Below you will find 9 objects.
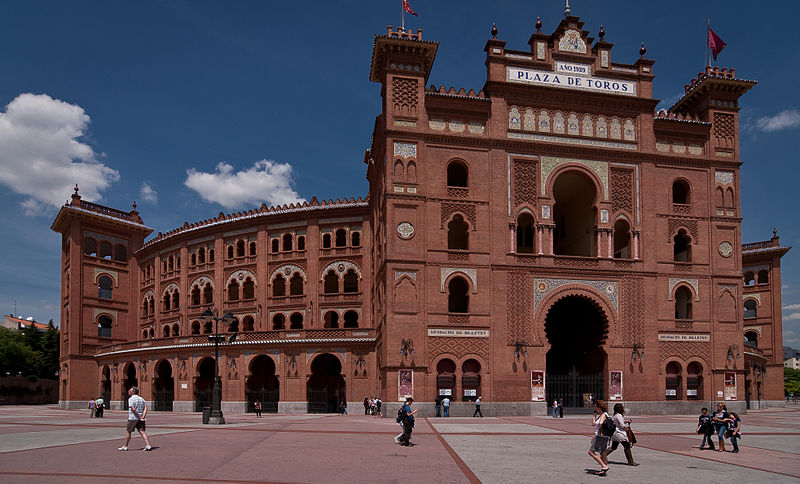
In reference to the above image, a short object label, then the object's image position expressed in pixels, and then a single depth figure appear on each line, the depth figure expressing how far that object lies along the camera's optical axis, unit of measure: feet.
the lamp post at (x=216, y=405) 98.02
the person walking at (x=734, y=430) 62.59
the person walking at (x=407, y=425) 64.34
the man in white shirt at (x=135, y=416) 59.39
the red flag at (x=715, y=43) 139.95
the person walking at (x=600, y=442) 48.34
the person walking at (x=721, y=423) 63.58
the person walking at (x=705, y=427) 64.43
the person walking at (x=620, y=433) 51.08
